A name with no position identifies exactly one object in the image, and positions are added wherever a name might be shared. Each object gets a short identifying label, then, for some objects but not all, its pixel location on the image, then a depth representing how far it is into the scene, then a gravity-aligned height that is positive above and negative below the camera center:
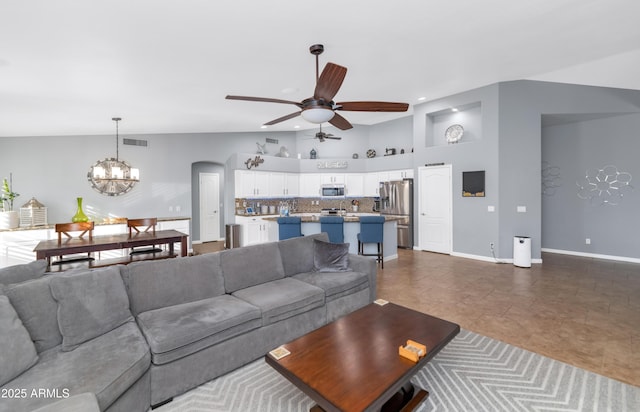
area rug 1.98 -1.37
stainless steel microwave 8.64 +0.31
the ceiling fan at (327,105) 2.96 +1.06
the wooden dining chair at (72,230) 3.98 -0.37
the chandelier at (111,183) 7.14 +0.49
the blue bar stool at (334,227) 5.49 -0.49
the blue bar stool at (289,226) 5.63 -0.48
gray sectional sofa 1.60 -0.89
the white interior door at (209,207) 9.05 -0.16
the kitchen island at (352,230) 5.86 -0.59
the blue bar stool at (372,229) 5.44 -0.53
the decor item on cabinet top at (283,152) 8.98 +1.49
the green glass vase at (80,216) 4.43 -0.20
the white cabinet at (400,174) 7.67 +0.69
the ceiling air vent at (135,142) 7.38 +1.53
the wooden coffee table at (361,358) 1.53 -0.98
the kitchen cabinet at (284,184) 8.36 +0.49
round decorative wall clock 6.75 +1.54
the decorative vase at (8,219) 5.90 -0.31
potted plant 5.93 -0.09
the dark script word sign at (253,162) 7.86 +1.05
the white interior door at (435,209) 6.72 -0.22
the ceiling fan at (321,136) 6.59 +1.46
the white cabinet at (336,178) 8.79 +0.67
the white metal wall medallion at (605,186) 5.87 +0.25
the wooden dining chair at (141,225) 4.60 -0.36
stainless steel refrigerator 7.42 -0.15
